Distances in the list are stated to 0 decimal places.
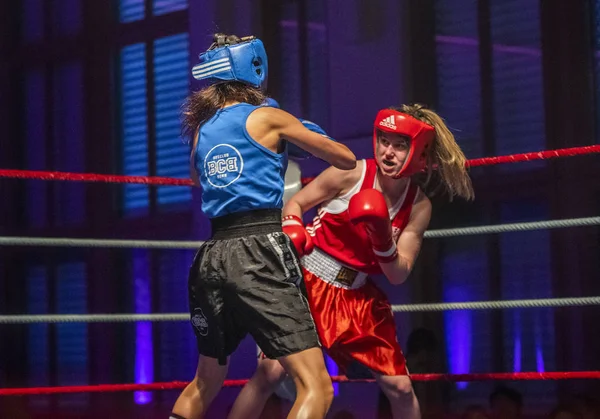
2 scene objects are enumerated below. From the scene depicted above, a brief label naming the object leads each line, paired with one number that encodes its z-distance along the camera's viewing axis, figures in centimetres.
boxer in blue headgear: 364
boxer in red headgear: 446
